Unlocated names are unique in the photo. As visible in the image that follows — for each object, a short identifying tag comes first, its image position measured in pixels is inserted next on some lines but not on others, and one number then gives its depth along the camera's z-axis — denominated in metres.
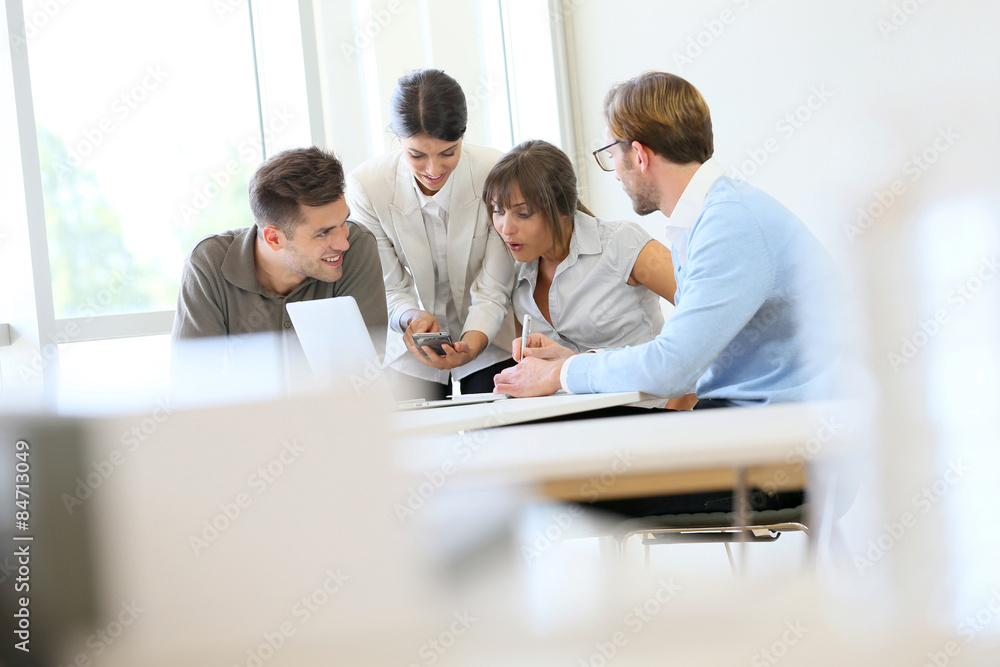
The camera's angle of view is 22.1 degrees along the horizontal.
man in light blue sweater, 4.13
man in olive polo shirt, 4.53
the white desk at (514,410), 3.95
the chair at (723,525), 4.00
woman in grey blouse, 4.69
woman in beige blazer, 4.74
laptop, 4.07
